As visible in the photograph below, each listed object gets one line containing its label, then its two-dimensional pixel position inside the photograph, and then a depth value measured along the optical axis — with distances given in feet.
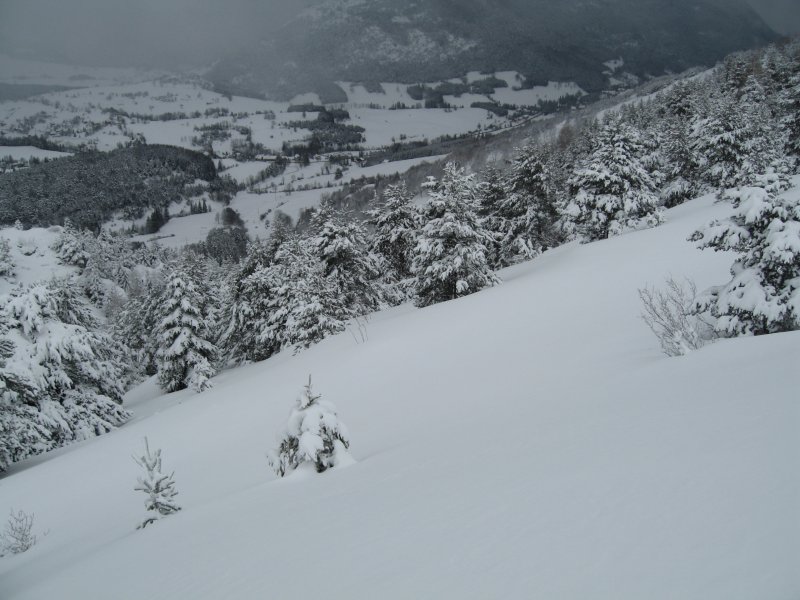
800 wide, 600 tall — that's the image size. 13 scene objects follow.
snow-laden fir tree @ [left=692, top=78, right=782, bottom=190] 89.56
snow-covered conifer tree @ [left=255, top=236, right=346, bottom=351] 68.90
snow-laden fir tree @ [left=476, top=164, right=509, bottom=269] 103.40
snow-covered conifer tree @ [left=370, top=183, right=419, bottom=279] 96.84
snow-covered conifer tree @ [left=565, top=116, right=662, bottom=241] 77.25
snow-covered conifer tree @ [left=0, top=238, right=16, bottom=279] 227.40
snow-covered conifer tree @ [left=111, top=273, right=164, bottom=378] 101.04
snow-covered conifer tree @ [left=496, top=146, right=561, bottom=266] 95.30
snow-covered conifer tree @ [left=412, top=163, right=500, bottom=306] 67.62
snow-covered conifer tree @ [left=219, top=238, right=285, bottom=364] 91.19
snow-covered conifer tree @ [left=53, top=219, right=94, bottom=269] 253.03
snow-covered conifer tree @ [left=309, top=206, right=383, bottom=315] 84.38
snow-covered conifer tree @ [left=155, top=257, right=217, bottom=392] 86.33
